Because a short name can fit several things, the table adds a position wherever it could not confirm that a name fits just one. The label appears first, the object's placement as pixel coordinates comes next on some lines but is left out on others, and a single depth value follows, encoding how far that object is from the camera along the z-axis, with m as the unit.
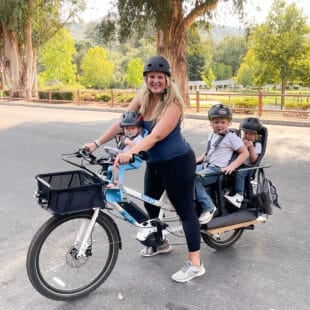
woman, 2.88
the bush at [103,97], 24.50
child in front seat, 2.96
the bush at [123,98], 22.27
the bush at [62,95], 24.76
